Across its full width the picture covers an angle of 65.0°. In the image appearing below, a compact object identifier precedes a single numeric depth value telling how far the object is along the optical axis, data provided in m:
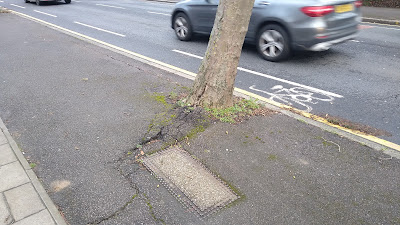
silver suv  6.52
